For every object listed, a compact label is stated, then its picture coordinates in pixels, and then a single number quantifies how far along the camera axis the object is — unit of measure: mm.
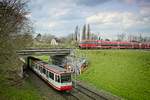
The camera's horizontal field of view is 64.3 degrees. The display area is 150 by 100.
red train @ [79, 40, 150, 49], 37584
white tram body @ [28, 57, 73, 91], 15866
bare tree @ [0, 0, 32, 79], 12318
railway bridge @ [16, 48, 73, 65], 24131
